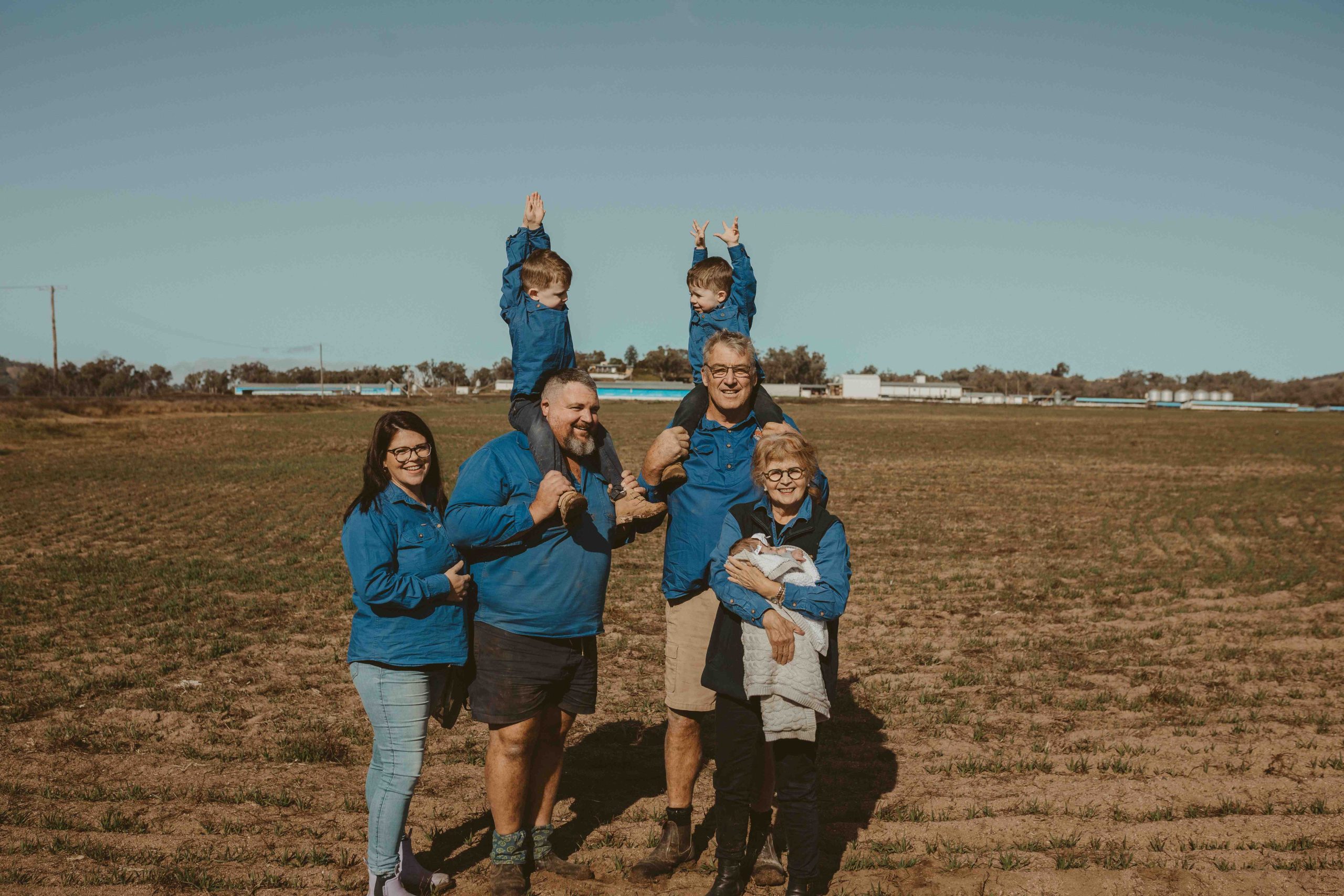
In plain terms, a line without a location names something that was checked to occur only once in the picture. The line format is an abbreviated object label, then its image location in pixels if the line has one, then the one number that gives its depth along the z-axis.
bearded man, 3.61
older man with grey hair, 3.82
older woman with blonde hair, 3.41
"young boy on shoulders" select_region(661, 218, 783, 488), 4.48
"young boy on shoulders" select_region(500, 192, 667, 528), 3.97
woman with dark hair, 3.43
